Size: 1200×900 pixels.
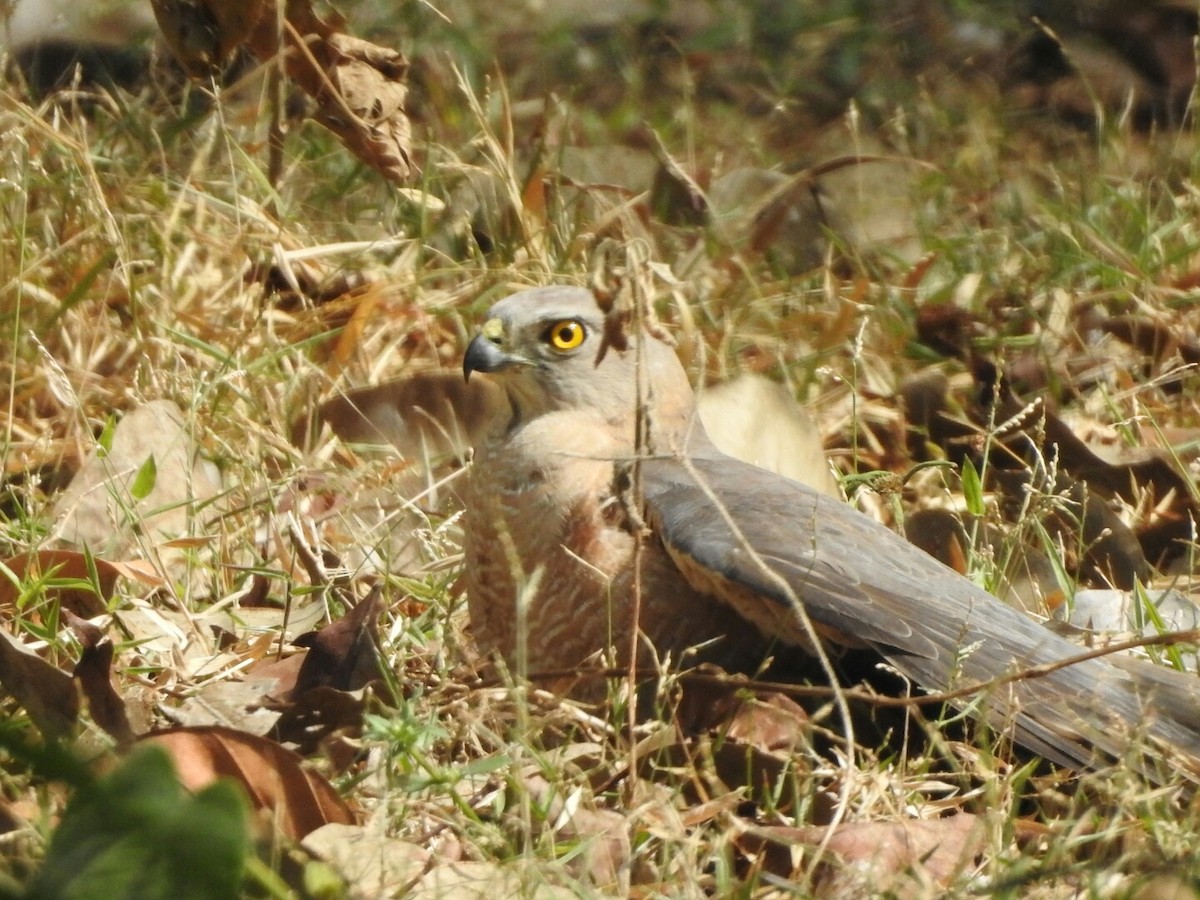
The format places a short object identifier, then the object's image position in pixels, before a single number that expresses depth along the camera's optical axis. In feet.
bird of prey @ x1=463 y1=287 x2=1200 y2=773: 22.63
